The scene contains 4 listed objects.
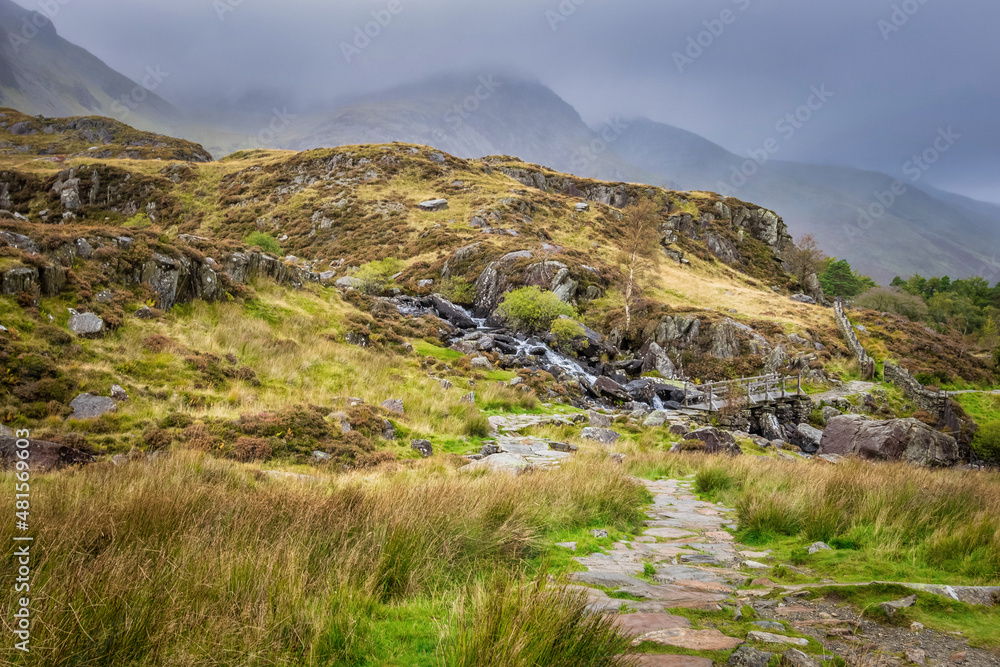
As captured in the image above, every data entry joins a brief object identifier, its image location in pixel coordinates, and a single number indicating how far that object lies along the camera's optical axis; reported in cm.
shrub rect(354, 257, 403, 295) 3712
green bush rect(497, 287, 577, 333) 3219
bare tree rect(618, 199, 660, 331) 3949
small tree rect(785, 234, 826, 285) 6475
